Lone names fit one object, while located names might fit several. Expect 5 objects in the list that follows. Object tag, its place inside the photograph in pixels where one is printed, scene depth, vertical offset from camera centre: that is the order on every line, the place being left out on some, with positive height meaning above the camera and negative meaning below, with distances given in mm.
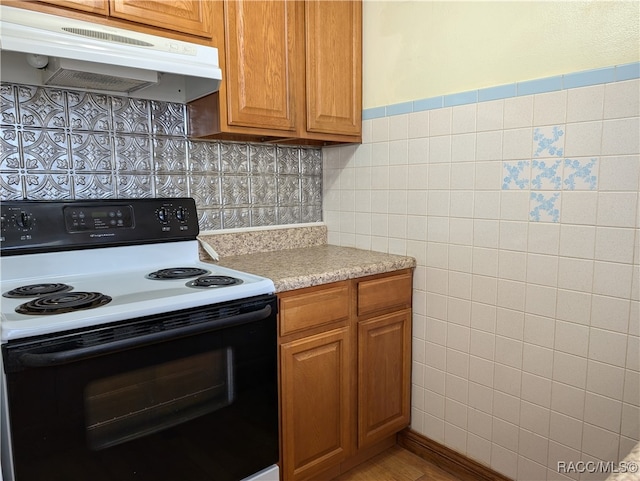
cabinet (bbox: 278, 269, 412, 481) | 1615 -709
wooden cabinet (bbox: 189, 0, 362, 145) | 1713 +482
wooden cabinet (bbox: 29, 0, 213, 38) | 1363 +574
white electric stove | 1072 -425
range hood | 1239 +405
